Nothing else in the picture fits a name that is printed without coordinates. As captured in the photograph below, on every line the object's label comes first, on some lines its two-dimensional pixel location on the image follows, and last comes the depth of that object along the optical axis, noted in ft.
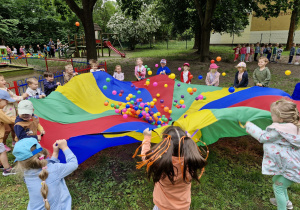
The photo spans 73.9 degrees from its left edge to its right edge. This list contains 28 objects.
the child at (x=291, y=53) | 34.42
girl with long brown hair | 4.65
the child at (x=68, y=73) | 14.69
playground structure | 50.69
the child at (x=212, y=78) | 15.68
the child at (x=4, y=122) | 9.35
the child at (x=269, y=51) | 37.50
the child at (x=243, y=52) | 38.63
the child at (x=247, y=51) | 38.81
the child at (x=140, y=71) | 18.13
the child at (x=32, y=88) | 11.20
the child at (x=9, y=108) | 10.18
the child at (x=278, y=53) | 37.09
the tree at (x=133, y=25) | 72.59
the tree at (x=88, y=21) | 27.30
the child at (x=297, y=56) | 34.81
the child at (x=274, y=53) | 37.67
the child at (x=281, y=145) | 6.04
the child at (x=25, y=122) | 7.64
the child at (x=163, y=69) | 17.70
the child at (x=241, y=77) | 13.41
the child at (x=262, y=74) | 13.13
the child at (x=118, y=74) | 17.93
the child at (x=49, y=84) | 12.94
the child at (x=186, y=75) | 16.98
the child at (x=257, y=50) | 39.22
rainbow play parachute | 7.77
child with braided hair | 4.94
